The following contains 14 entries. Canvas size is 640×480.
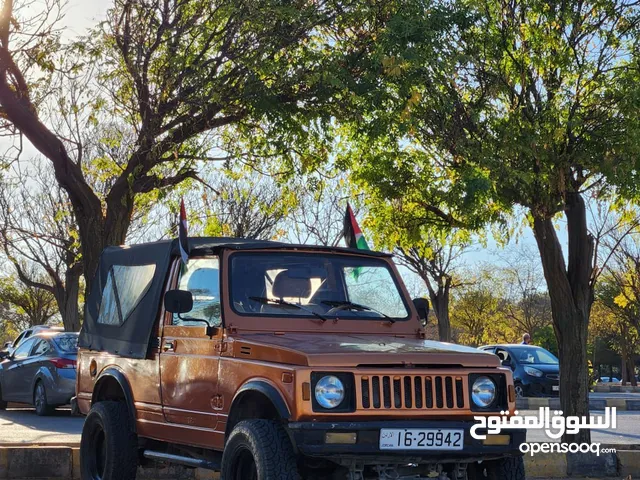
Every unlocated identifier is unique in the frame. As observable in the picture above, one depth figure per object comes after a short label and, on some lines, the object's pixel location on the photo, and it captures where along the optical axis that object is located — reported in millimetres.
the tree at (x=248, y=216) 31695
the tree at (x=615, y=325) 53406
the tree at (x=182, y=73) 11914
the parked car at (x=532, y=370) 24031
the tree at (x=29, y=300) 54156
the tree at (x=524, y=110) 11250
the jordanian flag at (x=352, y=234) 8586
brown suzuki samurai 5953
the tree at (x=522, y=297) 59281
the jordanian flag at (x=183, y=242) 7575
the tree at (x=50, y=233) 34562
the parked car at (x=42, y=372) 17453
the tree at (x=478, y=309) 57562
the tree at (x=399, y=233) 14133
